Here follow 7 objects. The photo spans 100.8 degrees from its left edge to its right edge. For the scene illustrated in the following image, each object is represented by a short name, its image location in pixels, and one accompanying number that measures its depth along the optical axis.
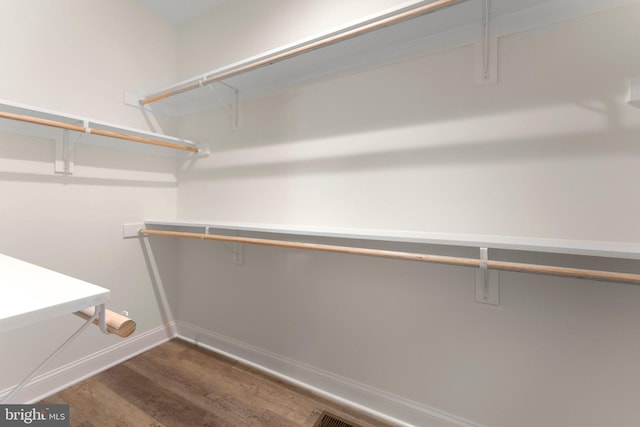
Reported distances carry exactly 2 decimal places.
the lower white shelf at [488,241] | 0.80
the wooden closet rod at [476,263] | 0.79
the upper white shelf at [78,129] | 1.27
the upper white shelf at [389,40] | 1.03
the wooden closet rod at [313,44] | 0.97
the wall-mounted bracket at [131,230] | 1.86
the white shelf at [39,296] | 0.53
